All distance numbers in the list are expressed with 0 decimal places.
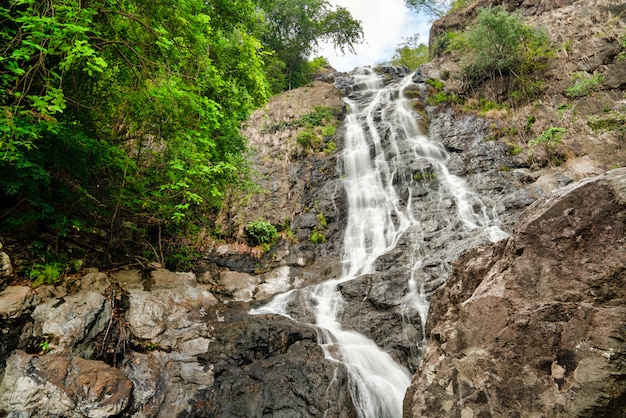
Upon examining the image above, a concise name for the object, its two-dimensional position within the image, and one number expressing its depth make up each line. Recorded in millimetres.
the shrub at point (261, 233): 11672
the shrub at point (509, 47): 14284
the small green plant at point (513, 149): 12330
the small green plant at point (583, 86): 11891
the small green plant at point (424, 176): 12612
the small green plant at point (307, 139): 15953
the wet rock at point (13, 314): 4500
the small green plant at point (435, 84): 17922
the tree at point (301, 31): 23484
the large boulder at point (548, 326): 2182
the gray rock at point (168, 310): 6090
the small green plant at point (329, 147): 16062
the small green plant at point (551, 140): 11148
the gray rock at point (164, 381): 4910
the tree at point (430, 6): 27672
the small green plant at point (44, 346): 4754
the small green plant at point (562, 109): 12373
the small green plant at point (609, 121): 10757
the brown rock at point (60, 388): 4176
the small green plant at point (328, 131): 17125
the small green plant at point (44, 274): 5375
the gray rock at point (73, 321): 4930
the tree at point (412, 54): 29844
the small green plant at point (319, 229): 11805
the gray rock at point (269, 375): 5008
